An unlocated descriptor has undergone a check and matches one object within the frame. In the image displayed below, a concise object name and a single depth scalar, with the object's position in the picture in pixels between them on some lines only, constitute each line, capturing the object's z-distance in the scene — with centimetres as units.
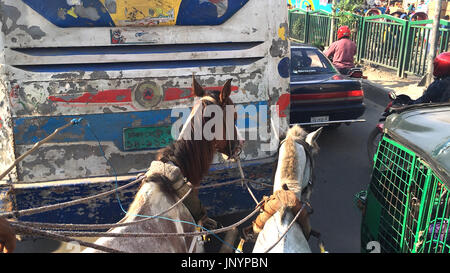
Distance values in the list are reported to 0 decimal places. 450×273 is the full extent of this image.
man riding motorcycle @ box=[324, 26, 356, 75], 989
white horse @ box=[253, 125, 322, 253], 251
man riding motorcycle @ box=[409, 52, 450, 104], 550
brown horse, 262
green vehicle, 267
